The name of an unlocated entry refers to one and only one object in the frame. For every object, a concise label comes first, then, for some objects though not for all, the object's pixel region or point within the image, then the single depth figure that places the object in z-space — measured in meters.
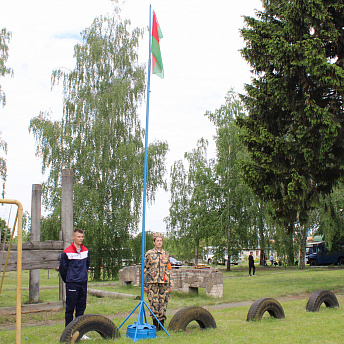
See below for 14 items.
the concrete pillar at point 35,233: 11.12
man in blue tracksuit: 6.56
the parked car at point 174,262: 31.23
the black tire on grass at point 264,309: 8.12
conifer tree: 13.88
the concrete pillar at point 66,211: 10.00
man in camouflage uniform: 7.05
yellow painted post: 4.76
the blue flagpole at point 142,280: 6.53
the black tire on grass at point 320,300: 9.29
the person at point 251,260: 25.63
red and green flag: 7.92
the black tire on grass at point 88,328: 5.80
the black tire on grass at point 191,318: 6.95
